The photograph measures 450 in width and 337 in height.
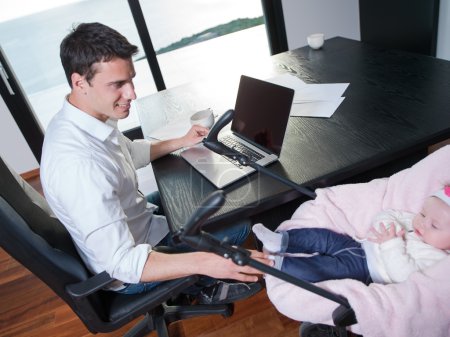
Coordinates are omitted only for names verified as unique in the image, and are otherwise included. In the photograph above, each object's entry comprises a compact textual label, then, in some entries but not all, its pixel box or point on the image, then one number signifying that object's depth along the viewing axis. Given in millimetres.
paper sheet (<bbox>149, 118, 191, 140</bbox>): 1404
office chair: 826
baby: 911
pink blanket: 746
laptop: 1016
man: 851
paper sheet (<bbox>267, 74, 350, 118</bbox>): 1297
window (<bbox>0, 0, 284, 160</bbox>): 2883
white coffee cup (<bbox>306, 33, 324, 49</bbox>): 1987
